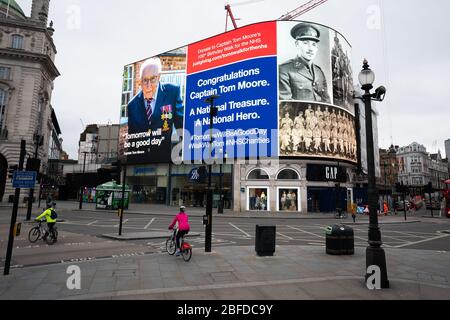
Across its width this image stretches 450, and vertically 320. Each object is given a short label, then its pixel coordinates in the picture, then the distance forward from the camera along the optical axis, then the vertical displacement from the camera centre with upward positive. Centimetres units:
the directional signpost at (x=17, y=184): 849 +33
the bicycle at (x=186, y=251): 1052 -182
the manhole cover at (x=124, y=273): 853 -215
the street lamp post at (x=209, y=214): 1227 -62
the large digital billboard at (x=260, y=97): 4175 +1495
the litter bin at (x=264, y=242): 1151 -159
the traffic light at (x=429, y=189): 3750 +167
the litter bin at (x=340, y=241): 1198 -157
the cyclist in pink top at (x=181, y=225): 1095 -96
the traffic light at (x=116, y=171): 1758 +152
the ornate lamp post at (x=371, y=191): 777 +27
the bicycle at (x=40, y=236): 1424 -195
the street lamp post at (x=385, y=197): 6206 +98
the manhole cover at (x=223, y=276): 823 -214
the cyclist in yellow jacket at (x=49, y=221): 1409 -116
